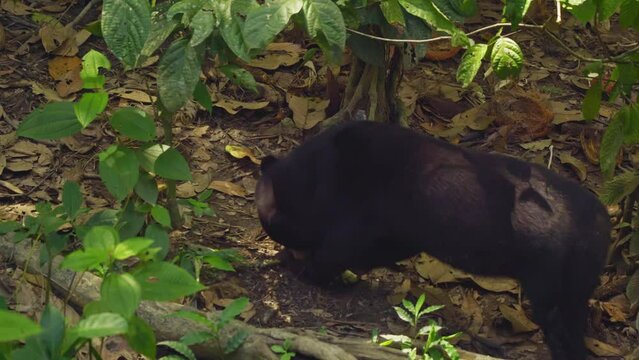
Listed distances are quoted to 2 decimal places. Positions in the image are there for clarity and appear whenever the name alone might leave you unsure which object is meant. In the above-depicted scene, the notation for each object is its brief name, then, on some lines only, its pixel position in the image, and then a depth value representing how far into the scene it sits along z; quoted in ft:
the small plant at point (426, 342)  28.68
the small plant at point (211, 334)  27.20
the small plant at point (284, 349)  27.86
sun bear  31.76
